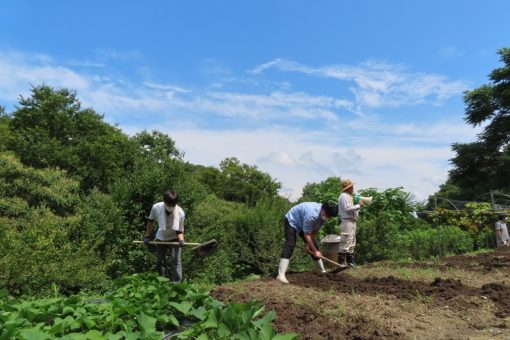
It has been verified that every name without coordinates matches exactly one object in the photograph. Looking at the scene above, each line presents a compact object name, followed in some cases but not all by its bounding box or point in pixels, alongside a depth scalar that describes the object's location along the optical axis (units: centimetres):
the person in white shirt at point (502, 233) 1386
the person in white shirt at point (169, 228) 625
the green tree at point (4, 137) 1347
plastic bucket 891
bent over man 673
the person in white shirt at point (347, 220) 777
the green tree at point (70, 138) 1403
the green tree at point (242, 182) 3359
